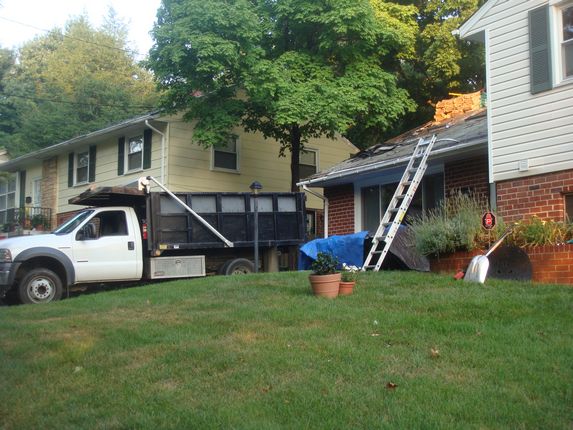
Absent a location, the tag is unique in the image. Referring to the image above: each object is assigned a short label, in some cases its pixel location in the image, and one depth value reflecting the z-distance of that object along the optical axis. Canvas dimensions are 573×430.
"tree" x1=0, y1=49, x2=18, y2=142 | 35.50
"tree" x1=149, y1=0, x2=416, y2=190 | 15.91
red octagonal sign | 9.05
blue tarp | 12.60
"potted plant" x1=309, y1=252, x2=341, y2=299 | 8.30
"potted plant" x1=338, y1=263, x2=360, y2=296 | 8.47
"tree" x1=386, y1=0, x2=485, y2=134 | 20.23
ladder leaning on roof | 11.01
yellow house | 19.67
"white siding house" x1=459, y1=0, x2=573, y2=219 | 9.61
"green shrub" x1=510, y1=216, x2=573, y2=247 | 8.80
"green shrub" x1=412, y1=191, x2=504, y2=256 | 9.42
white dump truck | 11.95
